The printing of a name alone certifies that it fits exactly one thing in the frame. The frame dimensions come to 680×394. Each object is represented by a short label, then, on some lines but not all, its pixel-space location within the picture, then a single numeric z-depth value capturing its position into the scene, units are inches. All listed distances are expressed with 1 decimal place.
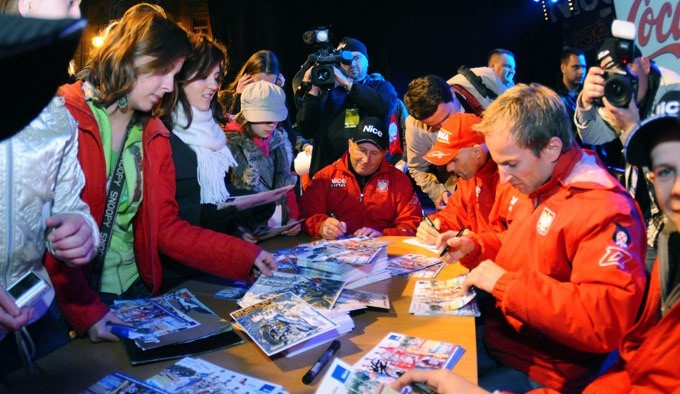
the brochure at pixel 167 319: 59.1
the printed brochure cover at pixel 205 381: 50.3
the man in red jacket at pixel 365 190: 127.5
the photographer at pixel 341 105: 148.9
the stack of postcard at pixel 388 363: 50.8
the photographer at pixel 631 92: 76.7
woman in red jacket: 63.7
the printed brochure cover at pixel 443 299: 68.9
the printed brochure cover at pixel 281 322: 57.2
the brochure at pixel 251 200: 86.7
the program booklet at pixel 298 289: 69.2
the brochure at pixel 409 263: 87.4
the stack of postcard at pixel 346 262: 80.7
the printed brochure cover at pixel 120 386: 49.7
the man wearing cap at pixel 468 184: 100.8
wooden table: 52.5
